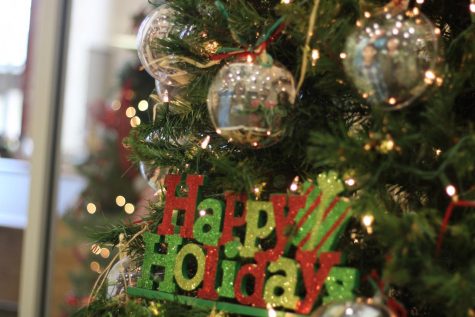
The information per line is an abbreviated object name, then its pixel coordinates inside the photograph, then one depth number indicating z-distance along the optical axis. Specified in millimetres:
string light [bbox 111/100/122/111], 2763
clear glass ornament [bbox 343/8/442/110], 1000
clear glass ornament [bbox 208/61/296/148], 1047
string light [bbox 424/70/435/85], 1012
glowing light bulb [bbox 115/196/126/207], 2569
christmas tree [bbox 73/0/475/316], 1004
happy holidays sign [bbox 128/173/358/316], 1049
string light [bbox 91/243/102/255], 1201
